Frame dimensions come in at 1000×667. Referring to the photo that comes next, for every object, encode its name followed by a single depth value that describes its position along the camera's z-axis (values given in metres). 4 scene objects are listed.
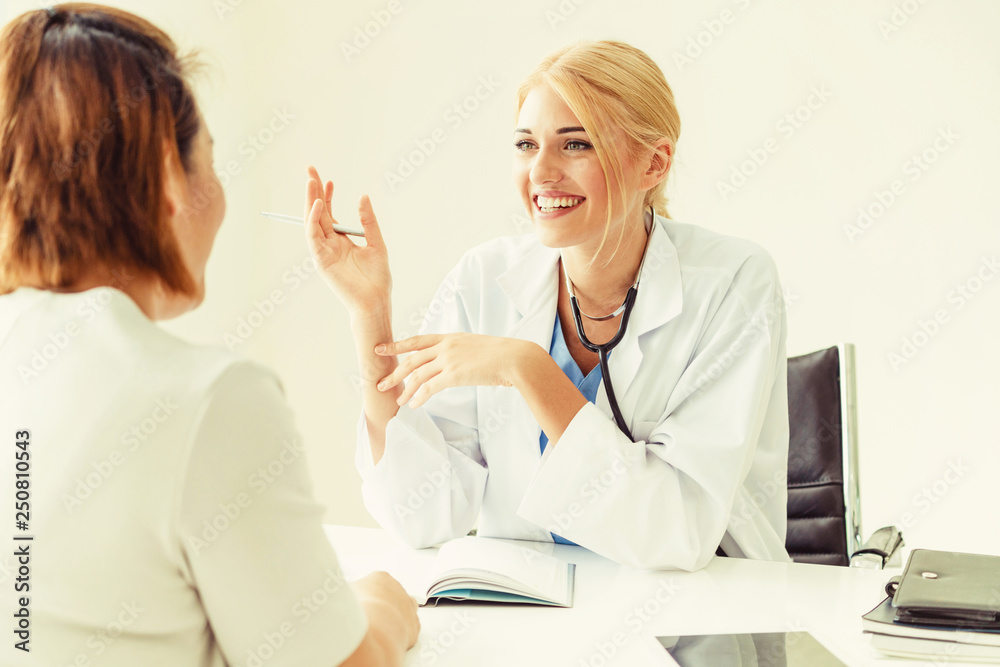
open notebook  1.06
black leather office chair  1.61
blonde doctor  1.25
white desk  0.91
